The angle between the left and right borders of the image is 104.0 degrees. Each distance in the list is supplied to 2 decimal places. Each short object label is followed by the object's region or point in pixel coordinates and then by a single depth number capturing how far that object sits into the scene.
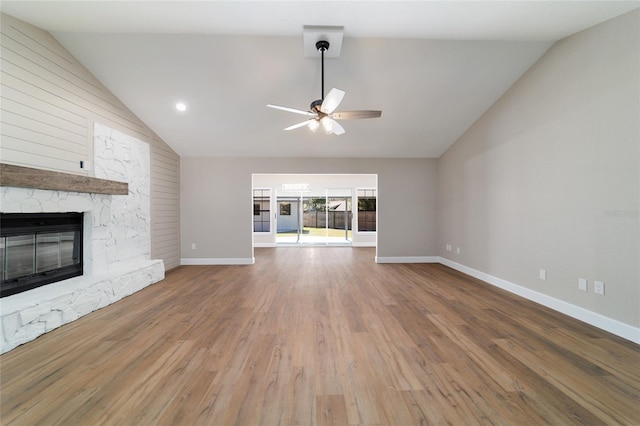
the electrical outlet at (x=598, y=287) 2.62
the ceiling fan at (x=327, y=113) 2.71
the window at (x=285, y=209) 9.70
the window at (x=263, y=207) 8.93
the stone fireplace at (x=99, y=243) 2.45
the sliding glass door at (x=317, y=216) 9.17
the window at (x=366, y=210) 8.79
